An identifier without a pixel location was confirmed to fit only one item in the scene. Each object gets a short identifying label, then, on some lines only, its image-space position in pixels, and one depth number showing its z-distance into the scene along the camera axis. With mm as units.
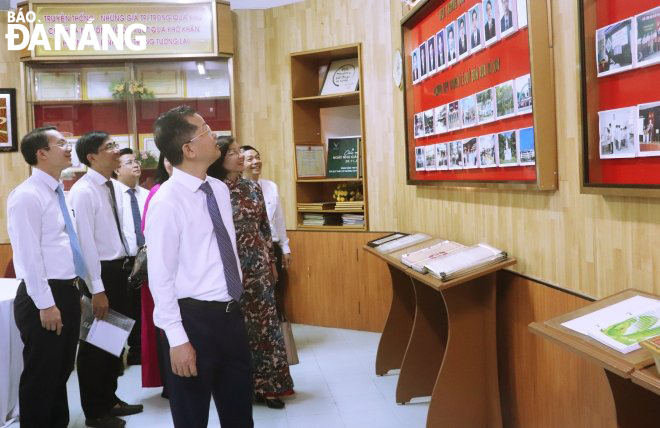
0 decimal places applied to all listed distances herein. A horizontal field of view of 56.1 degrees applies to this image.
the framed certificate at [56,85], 5797
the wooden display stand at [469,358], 2838
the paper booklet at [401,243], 3670
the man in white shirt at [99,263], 3223
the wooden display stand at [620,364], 1413
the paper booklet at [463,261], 2670
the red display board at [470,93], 2568
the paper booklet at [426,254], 2993
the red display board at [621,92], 1798
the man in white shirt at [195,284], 2084
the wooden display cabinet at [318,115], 5516
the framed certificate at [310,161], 5617
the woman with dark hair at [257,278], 3432
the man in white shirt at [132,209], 4555
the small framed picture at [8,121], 5777
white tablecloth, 3326
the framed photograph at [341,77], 5445
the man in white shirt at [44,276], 2799
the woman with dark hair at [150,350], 3760
